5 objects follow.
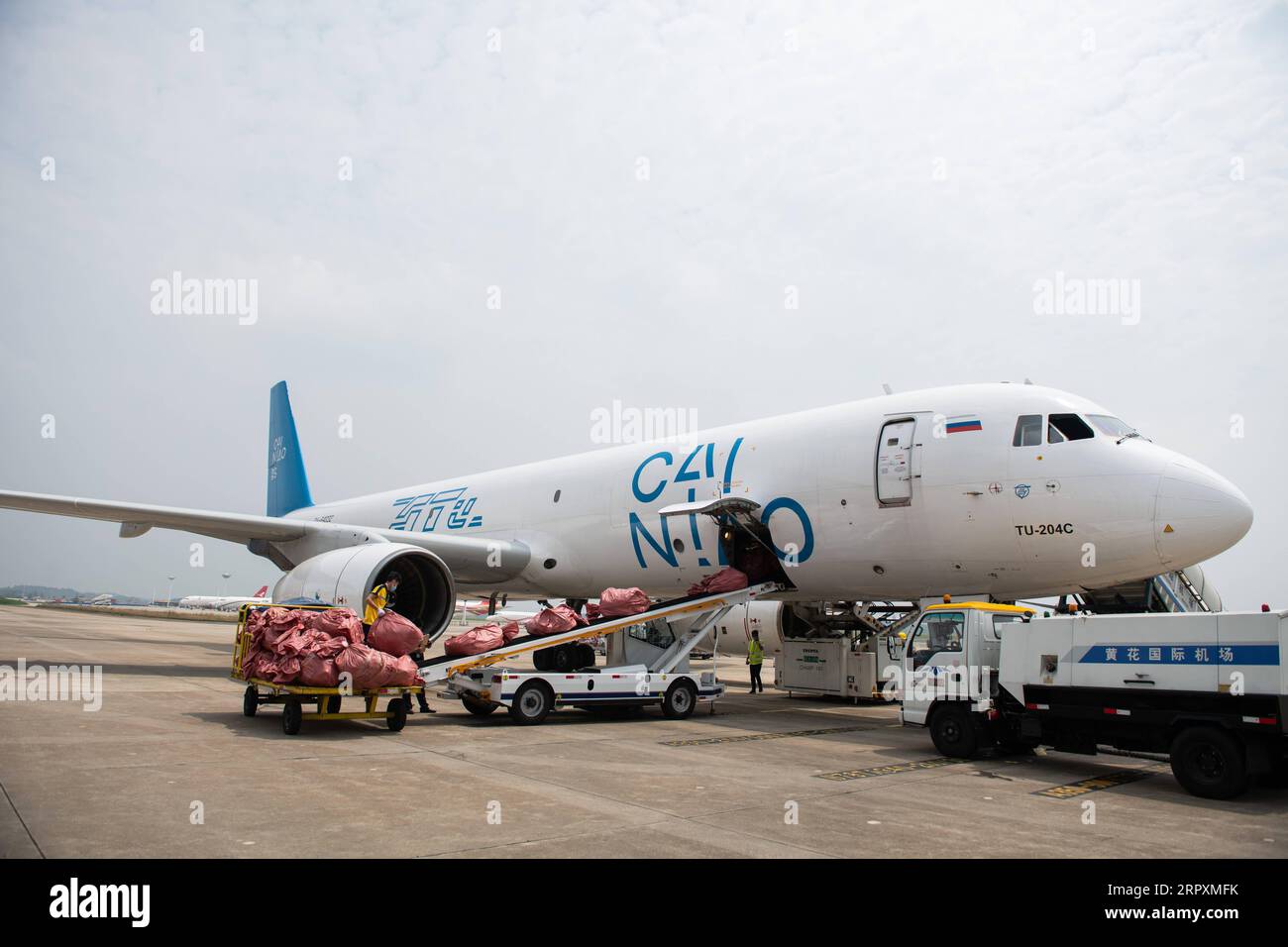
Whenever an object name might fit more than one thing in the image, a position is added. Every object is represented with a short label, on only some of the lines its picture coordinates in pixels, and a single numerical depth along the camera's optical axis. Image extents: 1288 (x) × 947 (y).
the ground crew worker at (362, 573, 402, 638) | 12.00
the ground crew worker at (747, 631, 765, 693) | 19.27
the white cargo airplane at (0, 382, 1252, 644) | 9.80
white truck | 7.18
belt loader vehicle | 10.95
